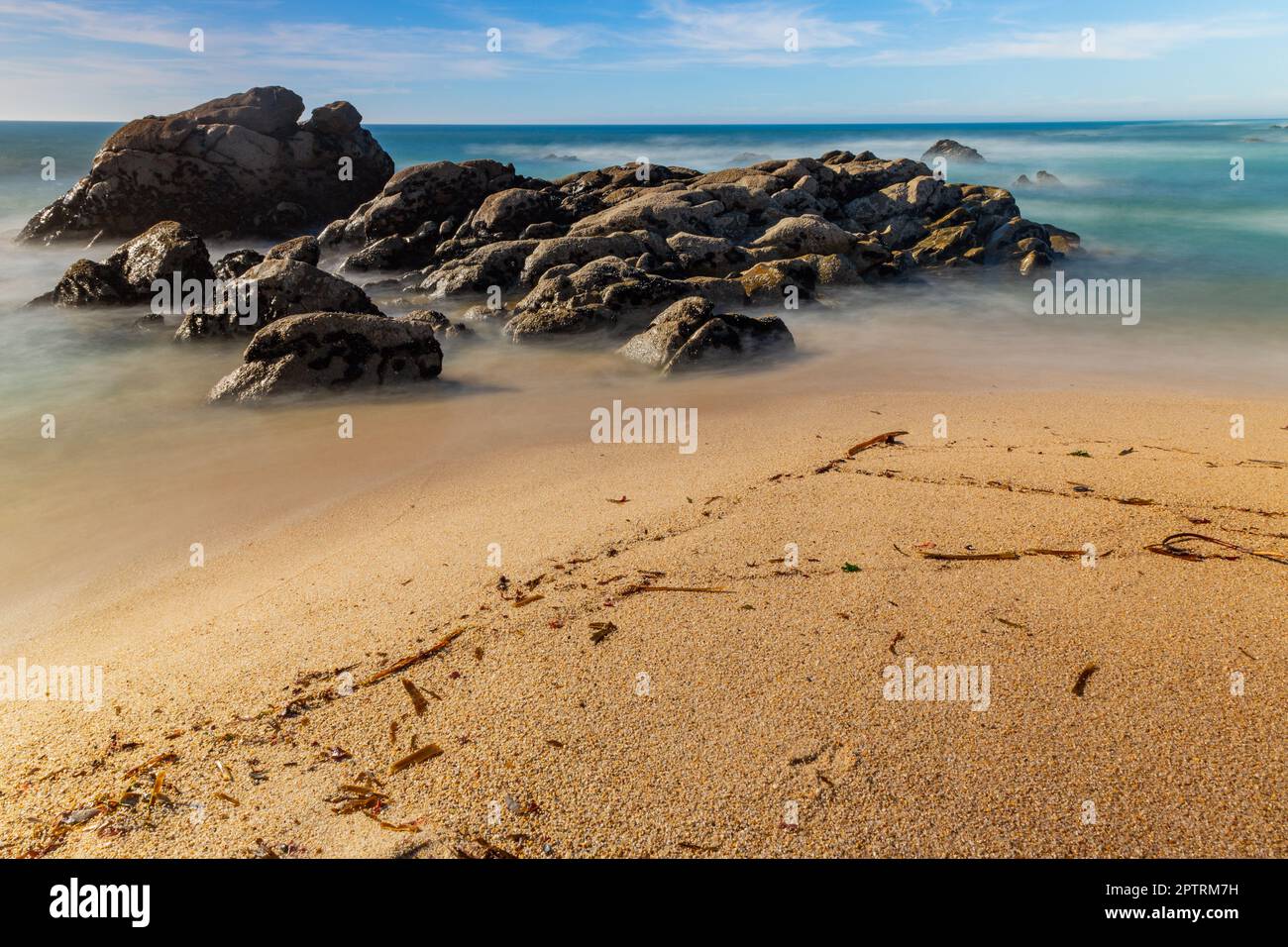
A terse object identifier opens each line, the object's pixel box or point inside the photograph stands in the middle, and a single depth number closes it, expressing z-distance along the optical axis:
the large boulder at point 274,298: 11.45
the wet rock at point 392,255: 19.13
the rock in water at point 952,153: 70.81
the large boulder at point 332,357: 8.98
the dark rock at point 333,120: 27.39
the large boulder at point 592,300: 11.92
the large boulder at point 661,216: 17.26
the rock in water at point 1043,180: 41.33
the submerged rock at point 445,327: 12.08
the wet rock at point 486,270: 15.60
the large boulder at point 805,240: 17.06
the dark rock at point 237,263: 14.23
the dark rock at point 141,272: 14.21
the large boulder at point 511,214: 19.31
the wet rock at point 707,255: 15.71
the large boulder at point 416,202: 21.28
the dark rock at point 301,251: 15.23
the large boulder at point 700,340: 9.99
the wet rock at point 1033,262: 18.03
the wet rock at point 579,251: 14.95
